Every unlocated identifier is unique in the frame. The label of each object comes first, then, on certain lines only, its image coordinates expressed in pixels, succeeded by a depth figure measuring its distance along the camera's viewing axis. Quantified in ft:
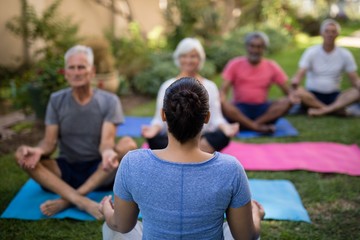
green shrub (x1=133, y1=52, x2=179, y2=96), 22.30
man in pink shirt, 15.51
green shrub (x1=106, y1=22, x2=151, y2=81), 23.76
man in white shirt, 17.01
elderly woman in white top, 10.78
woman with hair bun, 4.61
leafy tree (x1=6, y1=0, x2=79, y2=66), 17.33
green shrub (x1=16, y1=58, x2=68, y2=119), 14.64
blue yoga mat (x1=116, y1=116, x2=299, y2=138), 15.30
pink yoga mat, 11.81
